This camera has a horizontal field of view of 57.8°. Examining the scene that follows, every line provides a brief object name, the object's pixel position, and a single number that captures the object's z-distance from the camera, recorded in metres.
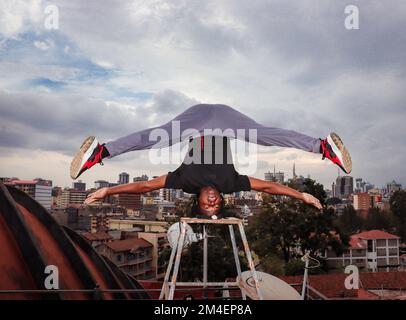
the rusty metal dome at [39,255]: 5.21
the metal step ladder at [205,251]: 4.75
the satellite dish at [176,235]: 5.85
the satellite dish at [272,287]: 5.63
